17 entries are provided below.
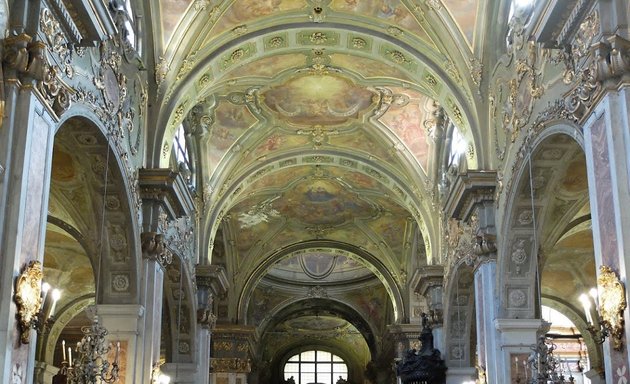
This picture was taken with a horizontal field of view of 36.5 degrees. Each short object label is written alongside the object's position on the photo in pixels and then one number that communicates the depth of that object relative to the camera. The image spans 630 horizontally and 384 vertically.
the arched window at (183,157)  22.12
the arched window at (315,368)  47.88
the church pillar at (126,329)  16.84
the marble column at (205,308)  24.59
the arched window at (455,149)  21.94
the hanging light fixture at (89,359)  13.32
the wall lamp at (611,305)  10.70
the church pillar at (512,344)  16.98
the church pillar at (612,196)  10.75
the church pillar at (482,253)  17.50
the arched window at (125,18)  16.12
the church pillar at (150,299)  17.30
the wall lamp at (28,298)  10.47
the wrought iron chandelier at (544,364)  12.86
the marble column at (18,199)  10.30
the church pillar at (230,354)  30.62
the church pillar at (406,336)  31.00
